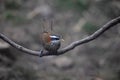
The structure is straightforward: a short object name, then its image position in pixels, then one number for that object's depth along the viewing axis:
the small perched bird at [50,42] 6.28
